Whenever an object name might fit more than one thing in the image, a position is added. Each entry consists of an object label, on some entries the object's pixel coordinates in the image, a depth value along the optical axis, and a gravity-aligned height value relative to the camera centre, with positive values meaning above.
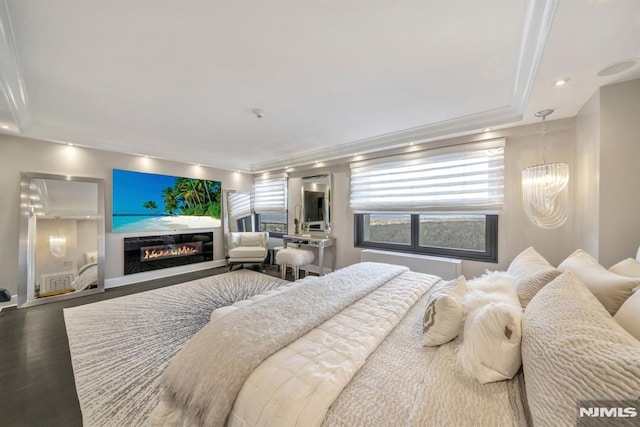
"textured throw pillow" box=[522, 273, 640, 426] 0.59 -0.42
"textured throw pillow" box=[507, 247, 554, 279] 1.56 -0.38
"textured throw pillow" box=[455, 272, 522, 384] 0.95 -0.56
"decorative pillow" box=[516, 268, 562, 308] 1.25 -0.39
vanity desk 4.48 -0.61
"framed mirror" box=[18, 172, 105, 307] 3.39 -0.40
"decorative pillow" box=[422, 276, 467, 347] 1.22 -0.58
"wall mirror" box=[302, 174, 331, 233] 4.89 +0.22
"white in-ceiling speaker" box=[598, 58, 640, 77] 1.64 +1.07
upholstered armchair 5.08 -0.81
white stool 4.45 -0.90
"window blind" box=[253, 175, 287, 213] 5.70 +0.47
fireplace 4.37 -0.80
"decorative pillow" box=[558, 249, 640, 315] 1.04 -0.35
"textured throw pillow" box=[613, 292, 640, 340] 0.83 -0.39
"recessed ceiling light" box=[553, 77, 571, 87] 1.89 +1.09
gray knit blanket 1.01 -0.69
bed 0.67 -0.69
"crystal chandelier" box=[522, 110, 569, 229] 2.15 +0.18
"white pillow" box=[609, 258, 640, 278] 1.23 -0.32
